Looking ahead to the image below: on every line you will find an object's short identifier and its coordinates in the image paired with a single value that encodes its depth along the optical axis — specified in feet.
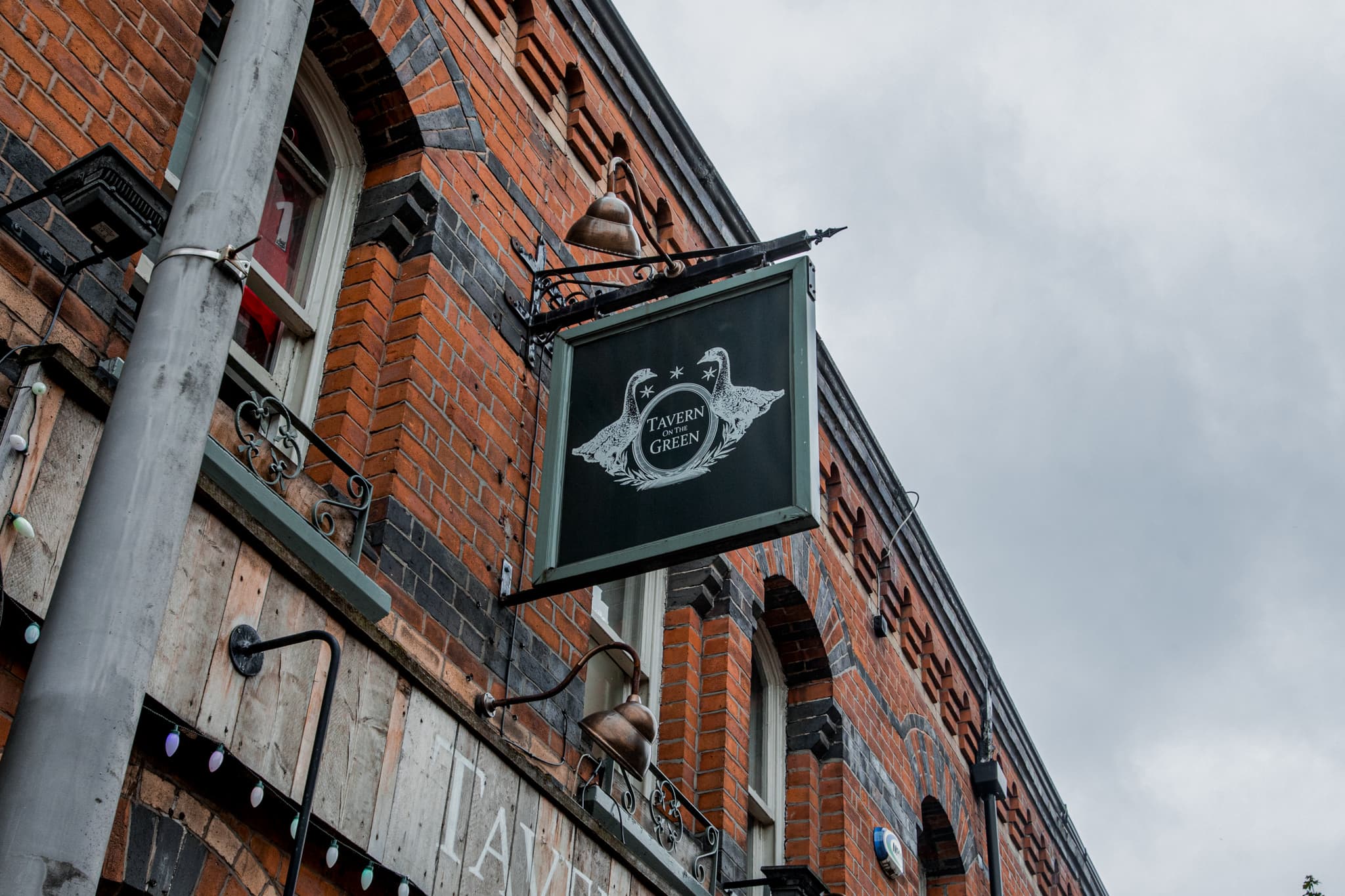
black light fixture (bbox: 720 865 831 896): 28.63
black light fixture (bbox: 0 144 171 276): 14.46
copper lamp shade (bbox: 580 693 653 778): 21.77
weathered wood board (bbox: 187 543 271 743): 14.88
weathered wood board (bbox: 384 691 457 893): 17.22
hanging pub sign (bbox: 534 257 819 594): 21.07
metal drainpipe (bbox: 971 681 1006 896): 42.83
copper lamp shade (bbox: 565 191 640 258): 25.45
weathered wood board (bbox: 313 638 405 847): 16.33
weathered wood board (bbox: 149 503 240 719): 14.38
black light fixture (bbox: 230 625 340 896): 12.88
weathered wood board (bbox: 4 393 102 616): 13.19
